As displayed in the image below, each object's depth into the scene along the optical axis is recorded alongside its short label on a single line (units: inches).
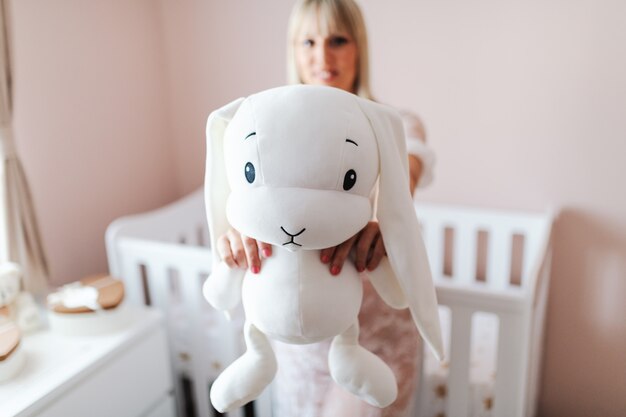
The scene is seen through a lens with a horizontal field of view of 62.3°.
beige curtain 48.9
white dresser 40.2
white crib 40.1
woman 34.4
